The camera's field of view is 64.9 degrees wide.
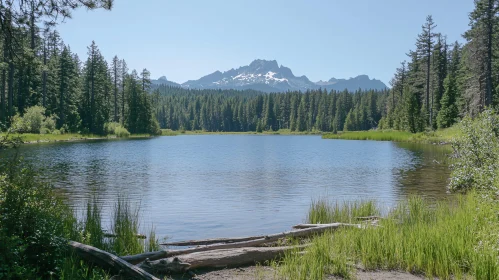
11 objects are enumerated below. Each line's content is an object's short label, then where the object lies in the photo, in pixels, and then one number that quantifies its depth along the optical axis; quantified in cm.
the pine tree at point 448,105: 5728
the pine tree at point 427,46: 5869
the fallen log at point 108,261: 571
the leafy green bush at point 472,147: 1325
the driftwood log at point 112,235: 809
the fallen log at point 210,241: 846
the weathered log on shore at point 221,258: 648
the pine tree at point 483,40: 4191
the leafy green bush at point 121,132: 7538
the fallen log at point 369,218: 1041
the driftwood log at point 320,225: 875
